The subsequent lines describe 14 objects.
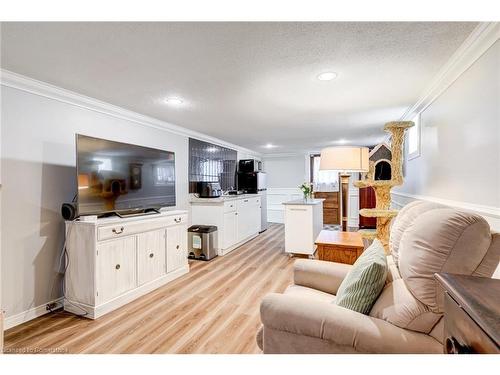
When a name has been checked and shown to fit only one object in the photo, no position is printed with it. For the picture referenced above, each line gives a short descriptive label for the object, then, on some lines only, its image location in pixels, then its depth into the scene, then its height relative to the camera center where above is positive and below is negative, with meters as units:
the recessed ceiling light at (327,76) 2.02 +0.95
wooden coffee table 2.17 -0.58
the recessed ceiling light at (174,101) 2.64 +0.97
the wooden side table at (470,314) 0.60 -0.35
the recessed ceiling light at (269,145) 5.77 +1.02
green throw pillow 1.16 -0.50
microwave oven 5.91 +0.53
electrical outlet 2.25 -1.11
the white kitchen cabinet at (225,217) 4.12 -0.54
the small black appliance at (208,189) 4.33 -0.04
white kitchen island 3.87 -0.66
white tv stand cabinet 2.17 -0.73
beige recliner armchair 0.94 -0.54
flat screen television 2.28 +0.12
